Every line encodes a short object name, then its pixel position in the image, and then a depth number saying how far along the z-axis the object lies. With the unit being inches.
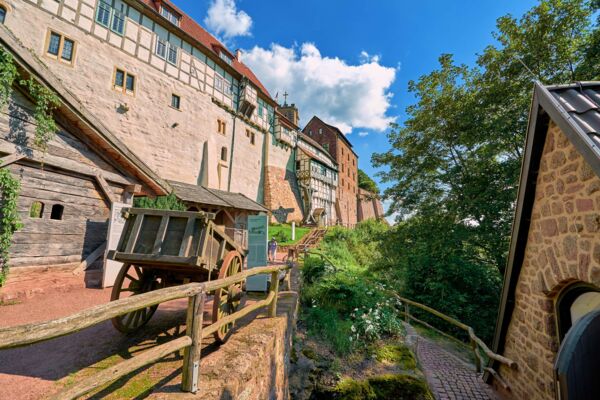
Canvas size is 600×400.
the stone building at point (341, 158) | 1534.2
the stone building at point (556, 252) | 88.8
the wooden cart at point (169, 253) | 122.1
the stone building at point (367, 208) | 1812.3
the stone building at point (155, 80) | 463.8
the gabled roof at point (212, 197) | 439.8
